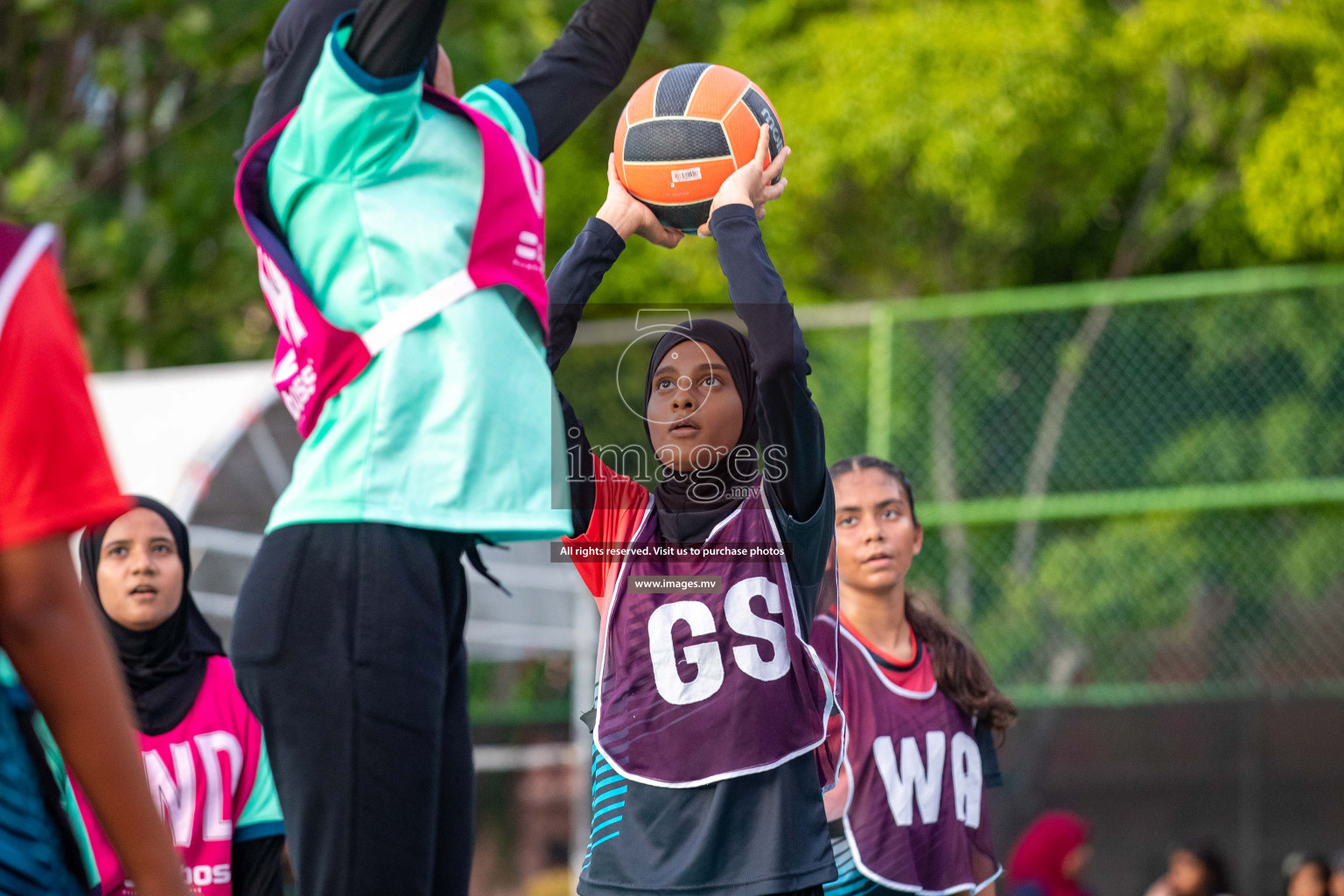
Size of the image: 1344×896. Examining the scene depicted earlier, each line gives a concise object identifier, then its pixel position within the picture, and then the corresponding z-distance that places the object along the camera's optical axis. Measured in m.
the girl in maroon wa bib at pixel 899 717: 7.61
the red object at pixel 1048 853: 17.47
